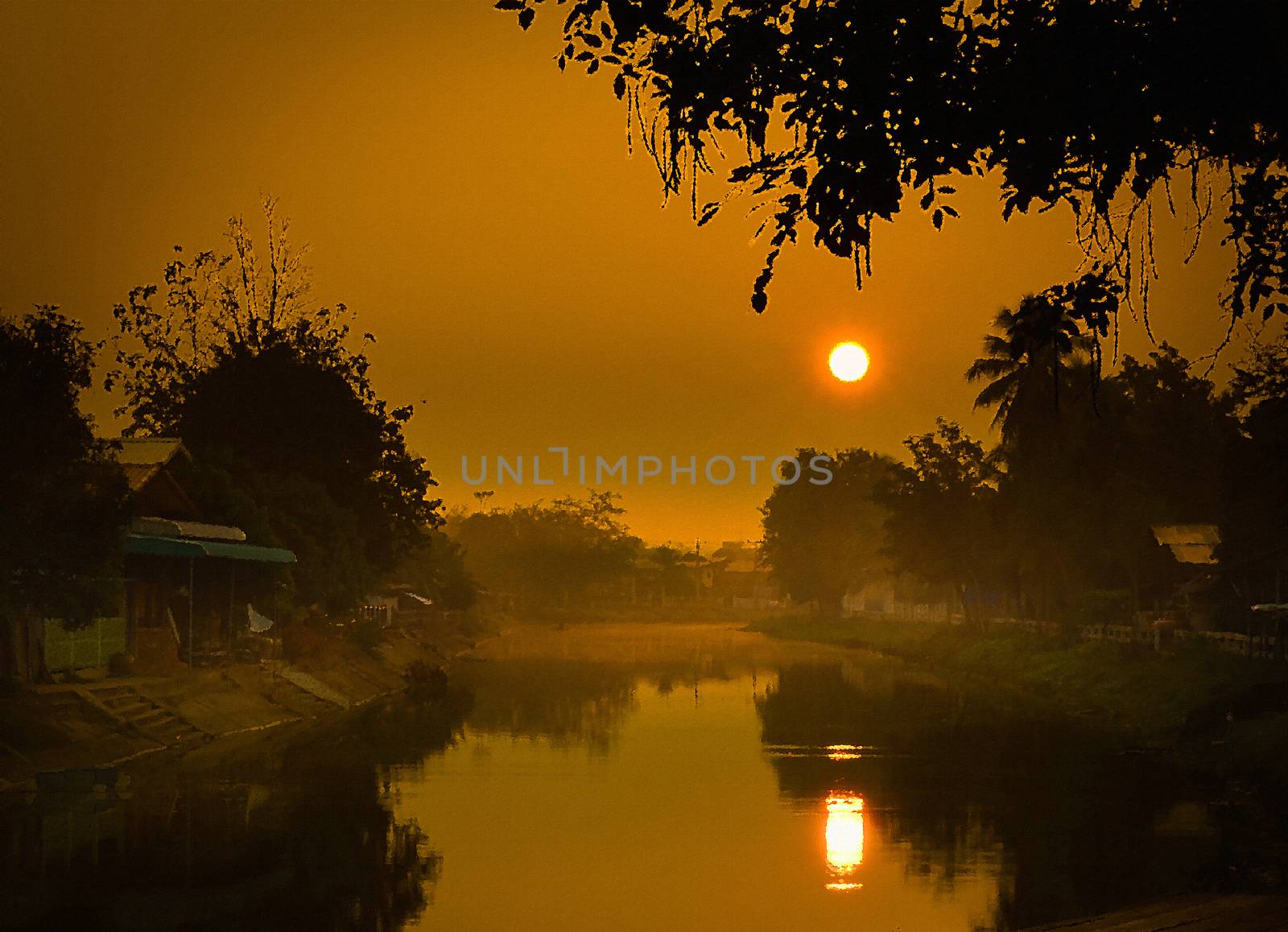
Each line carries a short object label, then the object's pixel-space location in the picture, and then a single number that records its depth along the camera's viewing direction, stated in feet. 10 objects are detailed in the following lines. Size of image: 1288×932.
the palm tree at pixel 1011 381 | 232.53
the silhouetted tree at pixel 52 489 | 104.22
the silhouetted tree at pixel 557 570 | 575.79
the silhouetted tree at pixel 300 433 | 188.65
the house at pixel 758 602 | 640.17
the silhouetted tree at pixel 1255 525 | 161.99
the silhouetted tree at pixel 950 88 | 33.68
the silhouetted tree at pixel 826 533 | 447.83
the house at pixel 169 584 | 133.80
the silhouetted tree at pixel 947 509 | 266.57
